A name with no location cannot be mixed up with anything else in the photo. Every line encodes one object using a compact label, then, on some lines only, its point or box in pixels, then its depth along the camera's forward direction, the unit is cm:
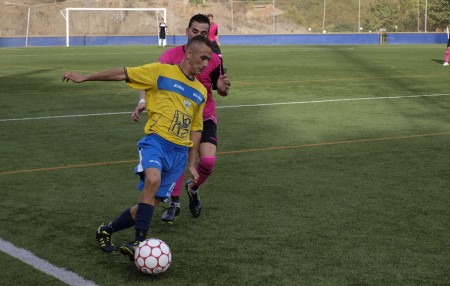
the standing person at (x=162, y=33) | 4981
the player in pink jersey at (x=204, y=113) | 672
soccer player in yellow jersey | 557
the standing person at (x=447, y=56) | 2850
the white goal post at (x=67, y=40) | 5356
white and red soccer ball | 505
